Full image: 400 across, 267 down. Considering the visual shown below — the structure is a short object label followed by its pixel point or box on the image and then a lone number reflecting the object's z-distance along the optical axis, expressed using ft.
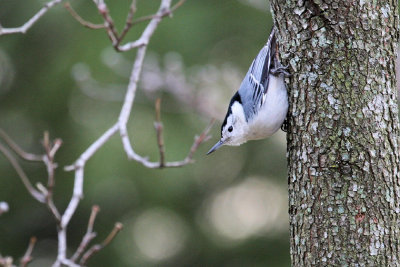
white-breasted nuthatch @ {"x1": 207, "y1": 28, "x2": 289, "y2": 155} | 16.19
